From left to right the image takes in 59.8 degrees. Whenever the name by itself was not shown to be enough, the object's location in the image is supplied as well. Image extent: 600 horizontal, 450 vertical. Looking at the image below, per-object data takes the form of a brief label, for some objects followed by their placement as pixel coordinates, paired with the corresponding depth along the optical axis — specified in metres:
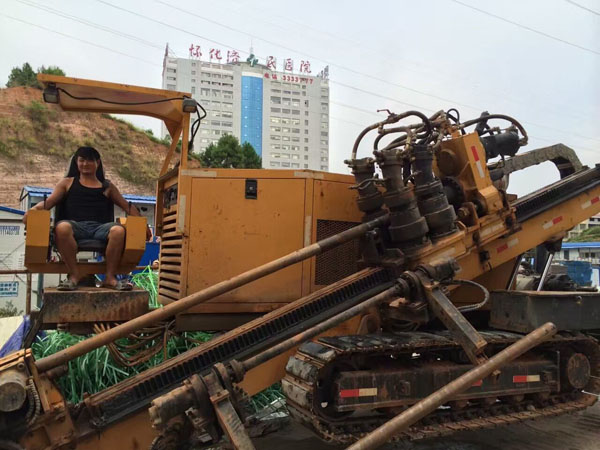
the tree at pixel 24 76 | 49.95
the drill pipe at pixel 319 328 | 3.23
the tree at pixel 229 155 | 50.56
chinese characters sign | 102.00
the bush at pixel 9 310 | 9.81
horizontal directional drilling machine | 3.16
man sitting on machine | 4.05
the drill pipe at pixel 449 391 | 2.82
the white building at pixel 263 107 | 98.56
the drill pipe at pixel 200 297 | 3.07
